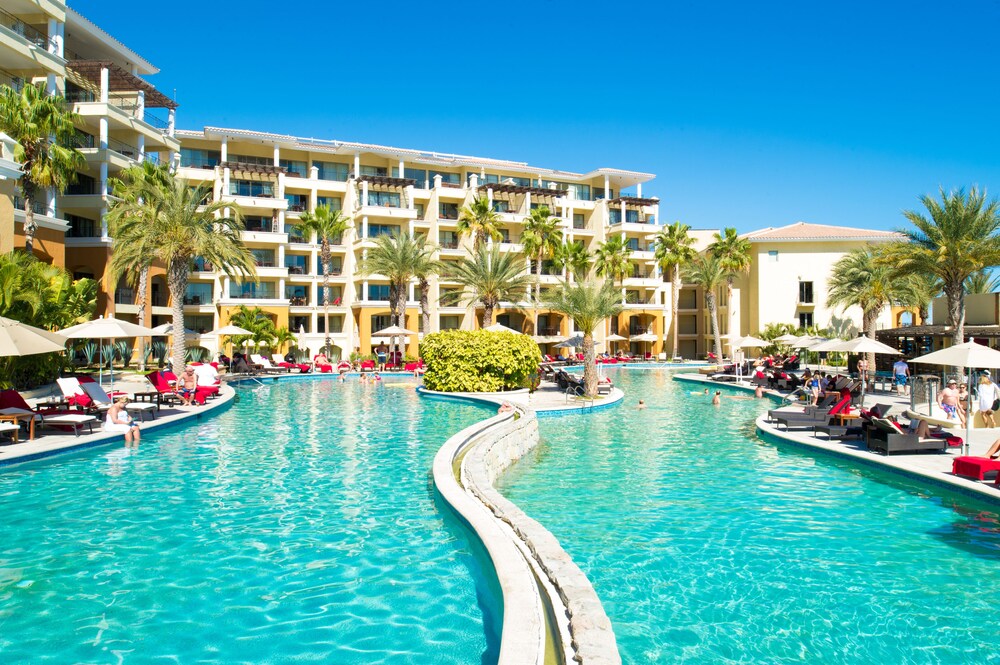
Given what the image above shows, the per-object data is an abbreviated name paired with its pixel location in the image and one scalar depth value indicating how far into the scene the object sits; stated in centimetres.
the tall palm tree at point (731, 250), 5094
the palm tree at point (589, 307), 2539
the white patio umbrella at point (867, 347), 2409
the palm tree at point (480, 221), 4959
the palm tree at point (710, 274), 5044
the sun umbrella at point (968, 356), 1396
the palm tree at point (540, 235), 5225
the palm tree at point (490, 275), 4553
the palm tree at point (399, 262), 4509
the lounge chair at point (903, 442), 1333
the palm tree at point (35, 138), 2541
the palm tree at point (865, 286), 4256
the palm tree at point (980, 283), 4521
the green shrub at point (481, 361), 2612
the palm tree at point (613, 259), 5578
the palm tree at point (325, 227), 4569
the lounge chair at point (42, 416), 1443
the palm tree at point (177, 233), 2706
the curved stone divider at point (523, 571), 498
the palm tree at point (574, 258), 5494
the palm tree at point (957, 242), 2366
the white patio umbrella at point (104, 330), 1866
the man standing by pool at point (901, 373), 2636
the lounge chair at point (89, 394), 1691
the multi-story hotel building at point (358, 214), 4875
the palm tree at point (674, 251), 5669
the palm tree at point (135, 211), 2761
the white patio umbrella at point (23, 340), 1320
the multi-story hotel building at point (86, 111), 3012
